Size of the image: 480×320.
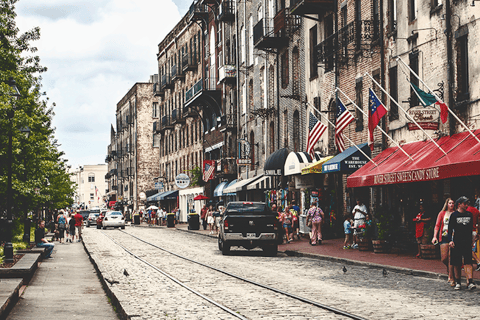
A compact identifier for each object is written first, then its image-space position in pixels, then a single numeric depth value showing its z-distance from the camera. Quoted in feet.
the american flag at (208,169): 170.91
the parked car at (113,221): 182.29
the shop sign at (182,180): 196.13
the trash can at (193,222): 160.15
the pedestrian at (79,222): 132.32
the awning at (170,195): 231.09
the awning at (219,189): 169.88
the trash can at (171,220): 185.98
